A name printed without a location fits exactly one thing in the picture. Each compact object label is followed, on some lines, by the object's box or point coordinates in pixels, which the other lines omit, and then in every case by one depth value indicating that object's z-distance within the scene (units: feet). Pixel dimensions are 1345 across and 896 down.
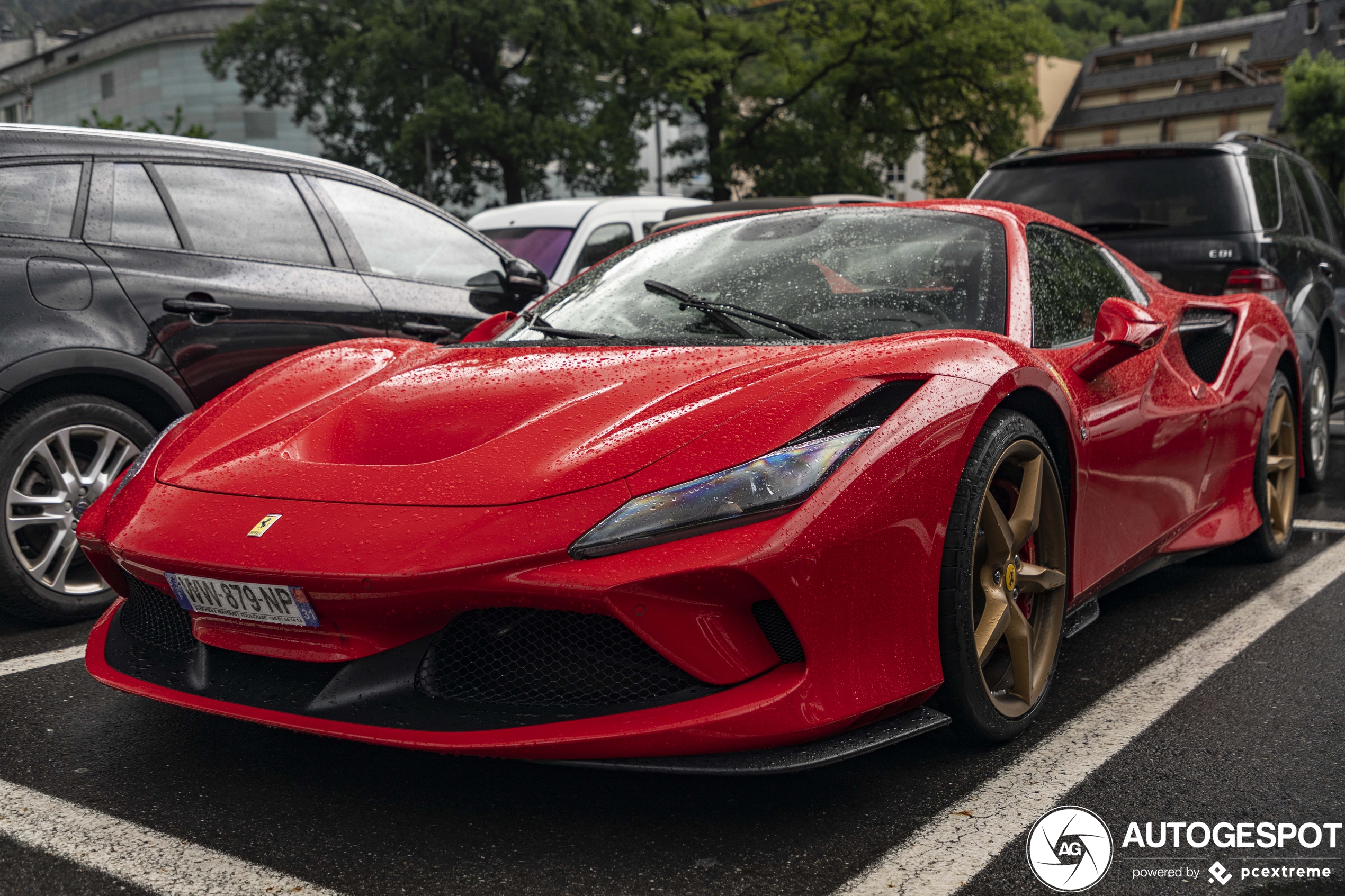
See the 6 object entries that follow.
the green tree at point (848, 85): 106.52
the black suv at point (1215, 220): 19.35
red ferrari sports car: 7.25
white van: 32.29
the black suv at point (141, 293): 12.95
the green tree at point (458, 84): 105.50
